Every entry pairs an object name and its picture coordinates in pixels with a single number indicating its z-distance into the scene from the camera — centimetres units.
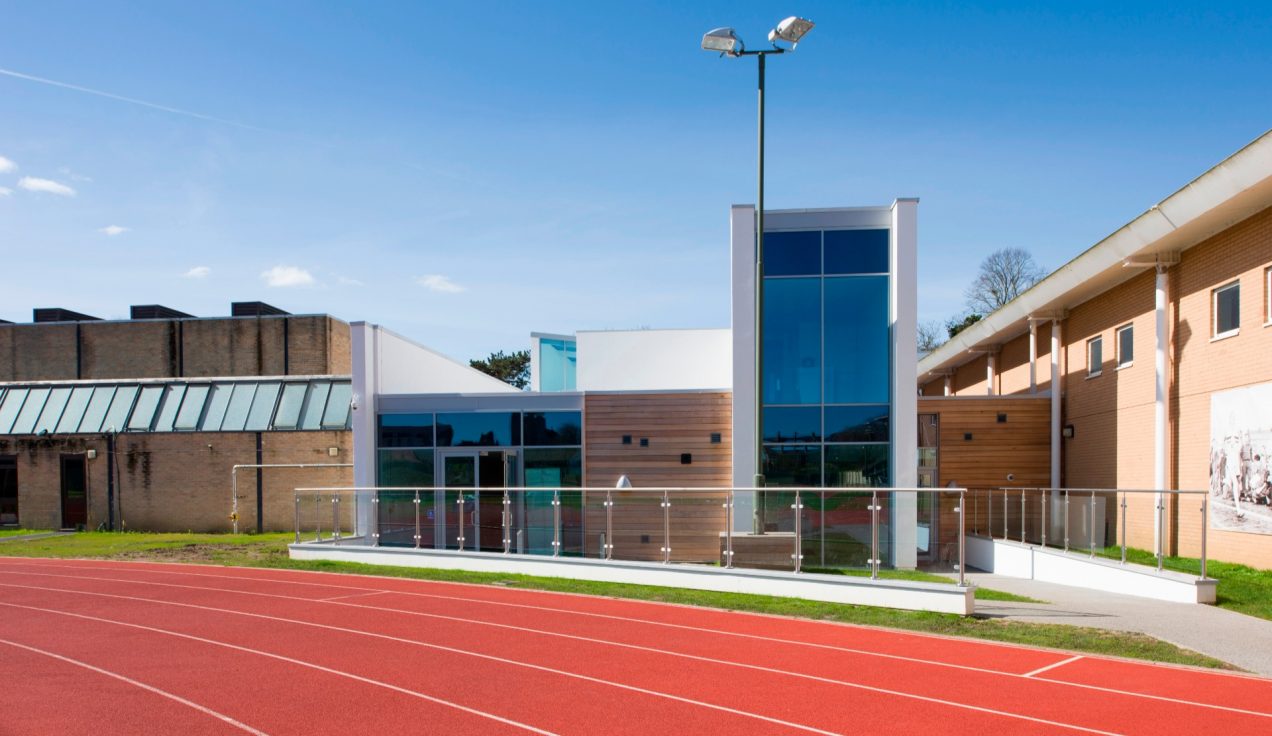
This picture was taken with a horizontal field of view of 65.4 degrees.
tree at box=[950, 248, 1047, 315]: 6153
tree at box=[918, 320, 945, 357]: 6700
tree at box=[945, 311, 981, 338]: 6220
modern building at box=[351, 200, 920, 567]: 2242
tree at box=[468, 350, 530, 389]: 7262
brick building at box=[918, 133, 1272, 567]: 1603
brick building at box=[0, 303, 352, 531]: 2908
